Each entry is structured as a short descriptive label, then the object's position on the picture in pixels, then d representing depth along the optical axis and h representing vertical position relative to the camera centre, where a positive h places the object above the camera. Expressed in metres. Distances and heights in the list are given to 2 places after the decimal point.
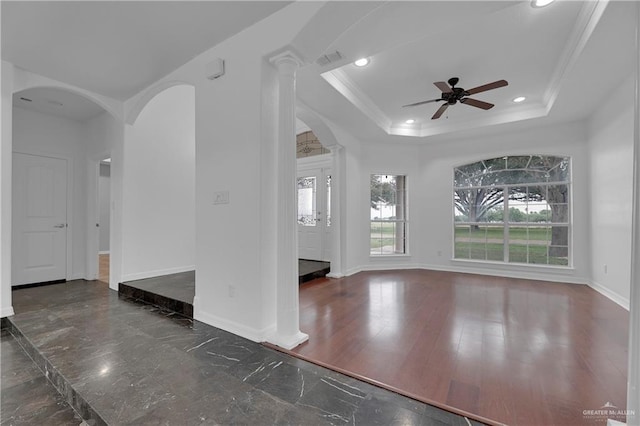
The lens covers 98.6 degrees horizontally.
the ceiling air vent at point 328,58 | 2.71 +1.56
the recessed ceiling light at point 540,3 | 2.29 +1.77
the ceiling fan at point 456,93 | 3.23 +1.50
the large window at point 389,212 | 6.01 +0.00
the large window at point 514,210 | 4.87 +0.05
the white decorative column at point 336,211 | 5.00 +0.02
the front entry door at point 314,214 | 5.75 -0.04
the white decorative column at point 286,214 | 2.33 -0.02
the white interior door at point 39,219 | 4.14 -0.13
